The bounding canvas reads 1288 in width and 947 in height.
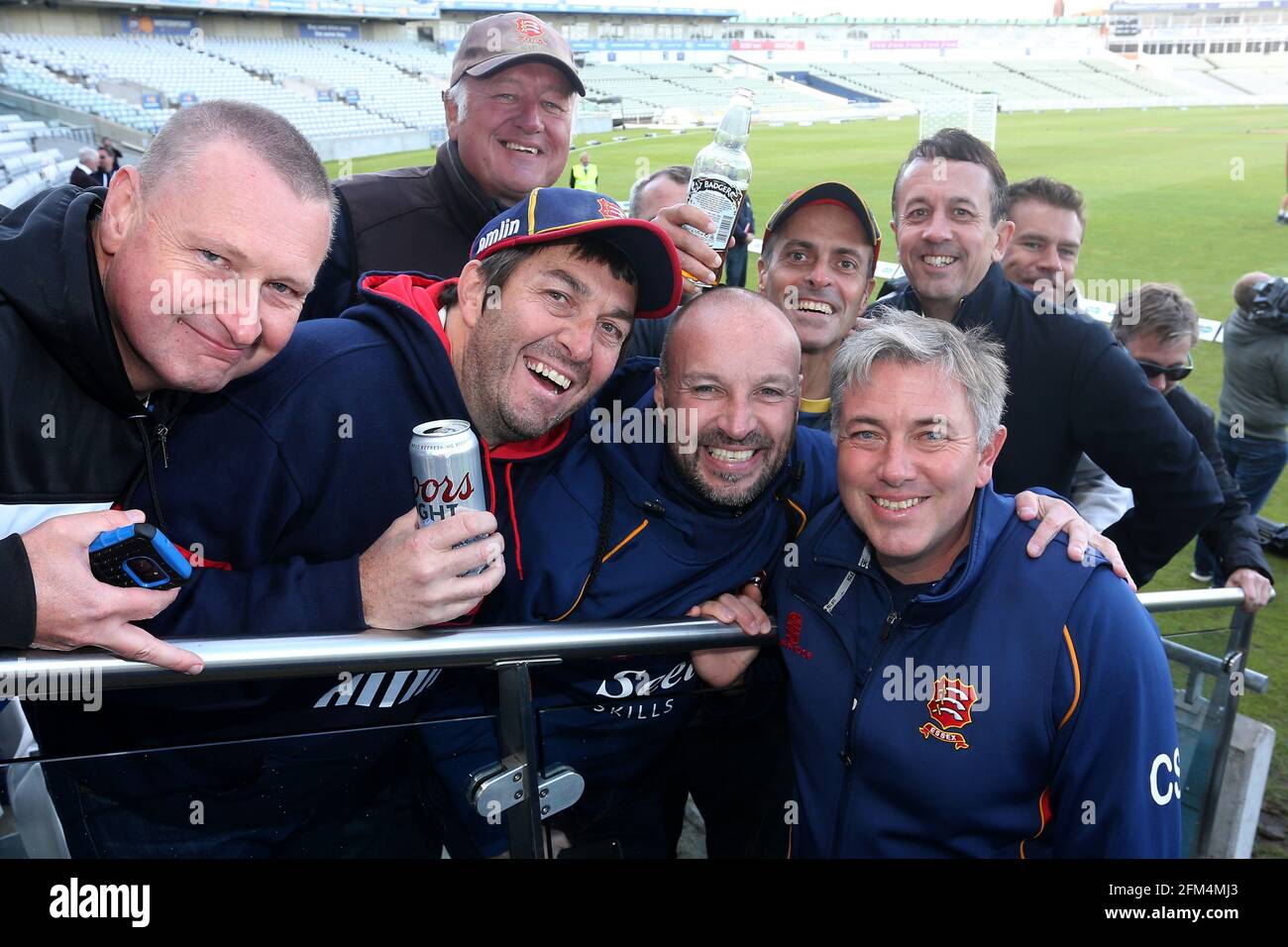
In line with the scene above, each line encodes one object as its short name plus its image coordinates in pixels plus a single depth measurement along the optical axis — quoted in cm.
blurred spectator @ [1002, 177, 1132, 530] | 369
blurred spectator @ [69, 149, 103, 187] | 1120
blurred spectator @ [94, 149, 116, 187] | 1312
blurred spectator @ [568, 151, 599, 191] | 1586
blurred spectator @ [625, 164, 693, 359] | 402
